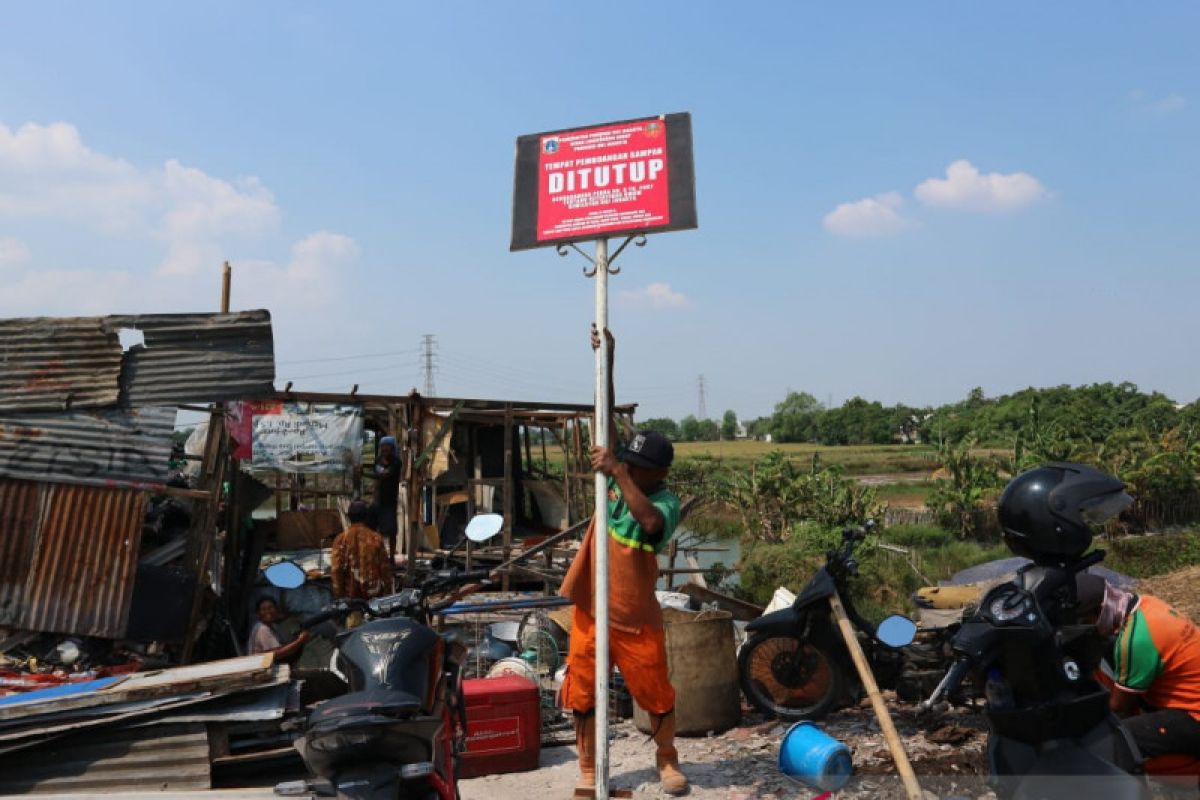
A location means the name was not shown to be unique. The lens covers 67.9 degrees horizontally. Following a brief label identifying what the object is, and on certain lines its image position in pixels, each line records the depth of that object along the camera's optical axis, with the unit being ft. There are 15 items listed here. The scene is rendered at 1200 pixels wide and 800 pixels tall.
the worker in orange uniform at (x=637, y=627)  15.42
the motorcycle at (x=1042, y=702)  8.66
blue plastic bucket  14.32
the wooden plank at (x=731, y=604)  33.30
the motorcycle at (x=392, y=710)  9.09
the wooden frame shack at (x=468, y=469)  39.83
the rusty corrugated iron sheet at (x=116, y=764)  13.37
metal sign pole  14.33
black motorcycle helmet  9.27
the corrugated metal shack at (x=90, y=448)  22.31
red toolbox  16.89
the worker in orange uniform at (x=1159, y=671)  10.00
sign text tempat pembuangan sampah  15.46
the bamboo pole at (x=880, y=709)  13.19
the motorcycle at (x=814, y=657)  19.85
